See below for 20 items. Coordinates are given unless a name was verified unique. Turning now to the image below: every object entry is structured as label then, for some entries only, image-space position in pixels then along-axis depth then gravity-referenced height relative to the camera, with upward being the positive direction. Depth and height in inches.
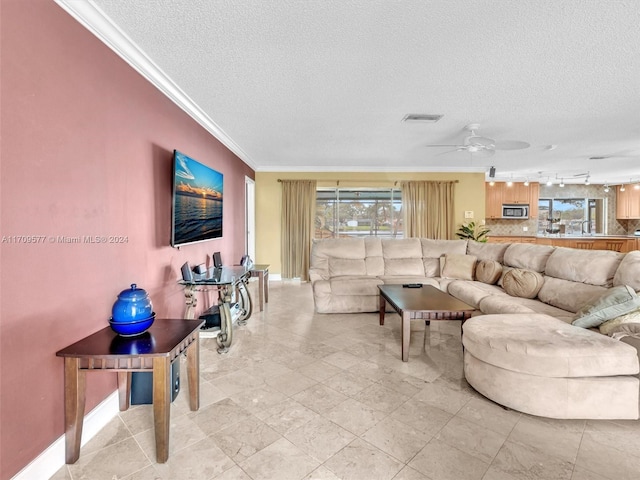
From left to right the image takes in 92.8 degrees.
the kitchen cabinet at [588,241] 286.8 -6.9
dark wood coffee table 104.5 -25.5
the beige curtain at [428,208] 258.5 +22.9
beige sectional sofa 73.9 -26.9
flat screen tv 105.5 +14.4
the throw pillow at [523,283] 132.7 -21.7
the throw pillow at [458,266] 175.3 -18.5
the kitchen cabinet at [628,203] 313.1 +31.9
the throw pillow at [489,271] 161.2 -19.9
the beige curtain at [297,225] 254.2 +9.4
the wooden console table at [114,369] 59.7 -25.8
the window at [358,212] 269.6 +21.1
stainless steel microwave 305.0 +23.3
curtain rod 257.4 +47.4
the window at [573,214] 336.2 +22.1
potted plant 257.1 +2.3
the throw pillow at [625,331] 81.7 -26.6
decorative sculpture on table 66.8 -16.9
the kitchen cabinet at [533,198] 307.1 +36.4
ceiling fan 138.3 +42.4
